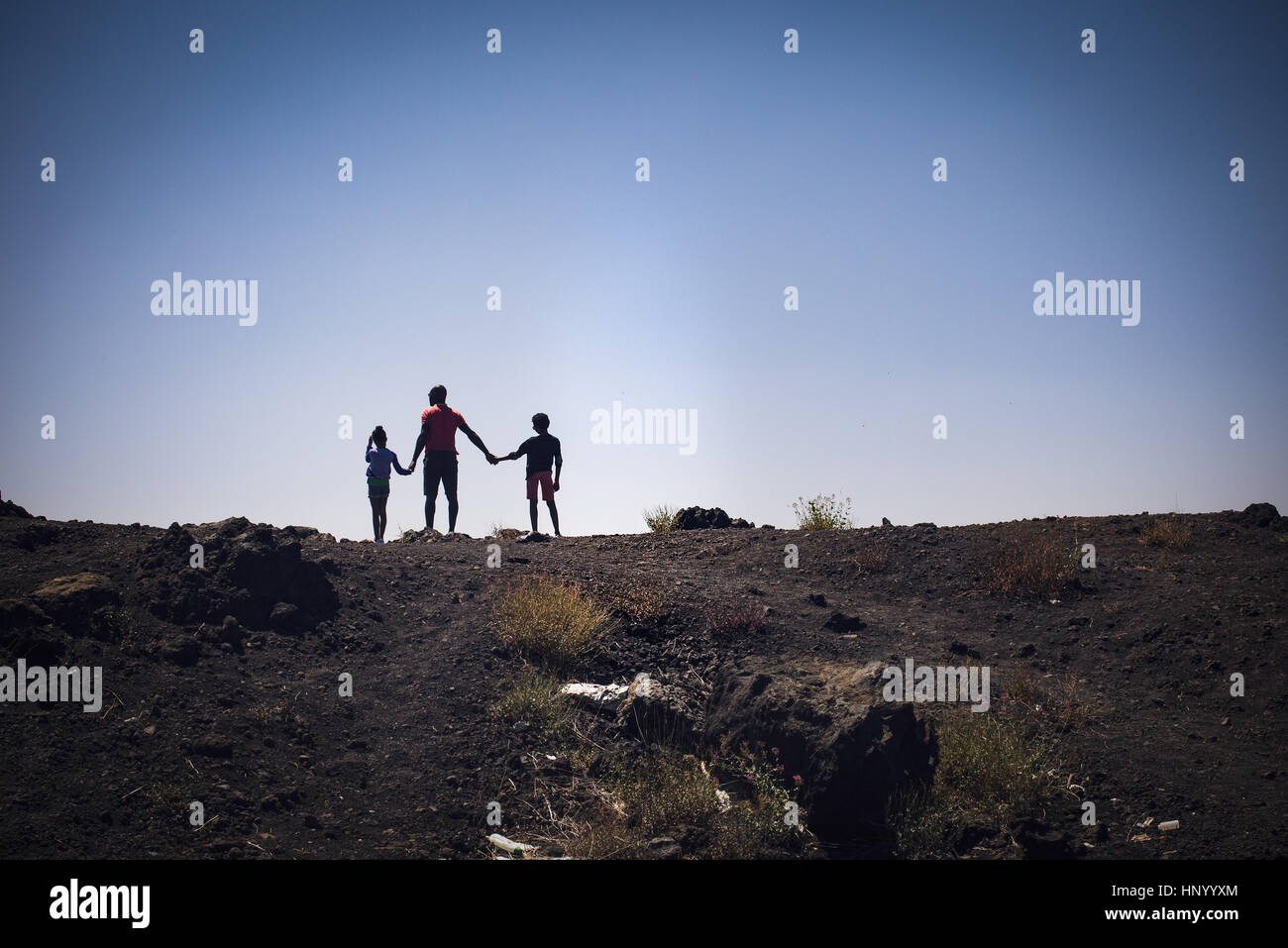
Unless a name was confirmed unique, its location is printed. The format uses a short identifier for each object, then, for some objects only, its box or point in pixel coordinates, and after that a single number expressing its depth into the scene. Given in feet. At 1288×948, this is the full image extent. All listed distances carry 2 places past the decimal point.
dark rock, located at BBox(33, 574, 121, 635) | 24.94
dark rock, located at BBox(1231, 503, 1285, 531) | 39.81
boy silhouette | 43.55
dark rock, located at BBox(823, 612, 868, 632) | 31.50
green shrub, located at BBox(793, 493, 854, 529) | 43.79
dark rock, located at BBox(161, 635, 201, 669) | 25.17
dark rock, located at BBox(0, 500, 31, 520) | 33.47
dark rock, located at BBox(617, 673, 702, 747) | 25.57
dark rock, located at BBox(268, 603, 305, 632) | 28.07
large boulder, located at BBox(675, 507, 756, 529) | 46.32
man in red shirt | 42.86
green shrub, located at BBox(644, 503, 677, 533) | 46.73
